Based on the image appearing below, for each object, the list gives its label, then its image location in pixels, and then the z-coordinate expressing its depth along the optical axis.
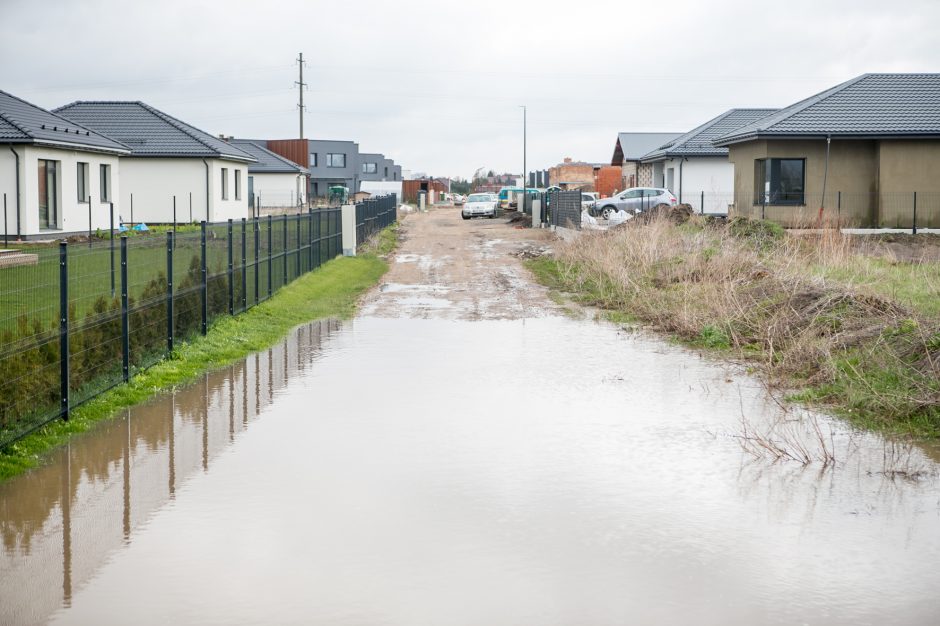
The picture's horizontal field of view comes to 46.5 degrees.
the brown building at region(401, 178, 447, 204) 124.29
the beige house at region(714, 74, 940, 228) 36.75
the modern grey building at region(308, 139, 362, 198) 116.69
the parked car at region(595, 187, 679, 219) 51.56
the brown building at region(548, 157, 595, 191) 117.19
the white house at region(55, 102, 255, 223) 46.38
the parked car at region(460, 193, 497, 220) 68.44
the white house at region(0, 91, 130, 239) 32.78
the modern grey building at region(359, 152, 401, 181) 137.88
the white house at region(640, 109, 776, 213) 55.34
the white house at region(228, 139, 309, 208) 73.88
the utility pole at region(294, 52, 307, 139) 84.31
